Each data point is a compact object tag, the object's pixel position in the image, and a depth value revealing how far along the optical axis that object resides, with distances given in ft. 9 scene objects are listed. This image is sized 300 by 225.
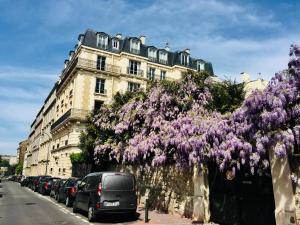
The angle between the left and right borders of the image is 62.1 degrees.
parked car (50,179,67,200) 57.96
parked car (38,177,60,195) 69.96
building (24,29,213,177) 103.13
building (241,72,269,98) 75.52
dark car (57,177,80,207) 46.26
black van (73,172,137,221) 33.08
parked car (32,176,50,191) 80.71
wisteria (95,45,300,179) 26.11
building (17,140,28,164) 332.66
